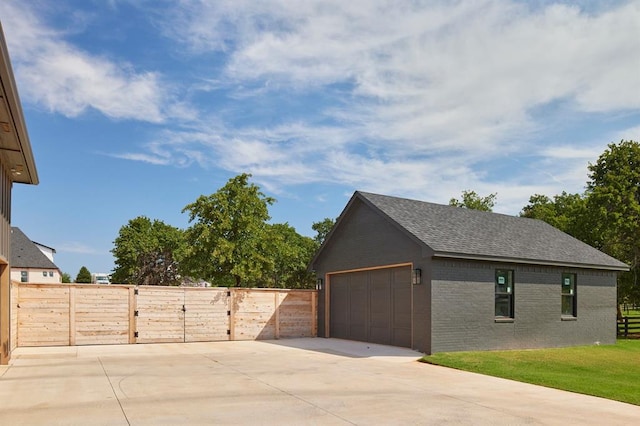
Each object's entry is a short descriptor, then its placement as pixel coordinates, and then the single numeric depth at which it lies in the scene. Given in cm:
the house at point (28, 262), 4959
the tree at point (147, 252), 5419
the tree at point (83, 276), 9031
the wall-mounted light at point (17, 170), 1161
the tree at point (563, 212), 2613
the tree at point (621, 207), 2422
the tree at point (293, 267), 4588
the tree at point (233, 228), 2450
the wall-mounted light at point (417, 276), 1491
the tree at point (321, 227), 6122
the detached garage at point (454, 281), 1488
